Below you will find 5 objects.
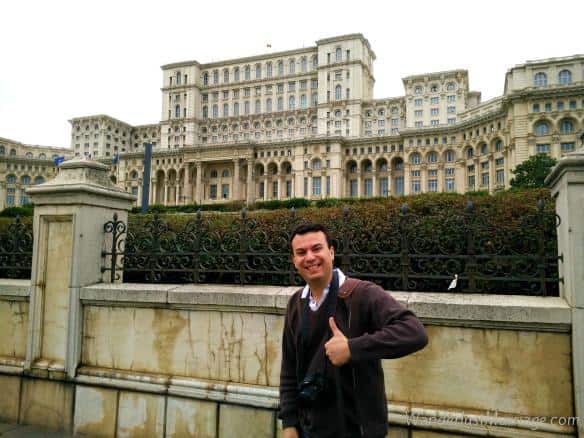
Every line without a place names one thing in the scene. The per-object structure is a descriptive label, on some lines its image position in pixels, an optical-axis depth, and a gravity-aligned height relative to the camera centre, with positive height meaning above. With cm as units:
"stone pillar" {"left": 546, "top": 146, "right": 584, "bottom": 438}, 315 +6
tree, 4231 +958
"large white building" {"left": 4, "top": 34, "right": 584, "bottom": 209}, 5869 +2437
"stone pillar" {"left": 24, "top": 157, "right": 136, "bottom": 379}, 471 -15
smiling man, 189 -47
